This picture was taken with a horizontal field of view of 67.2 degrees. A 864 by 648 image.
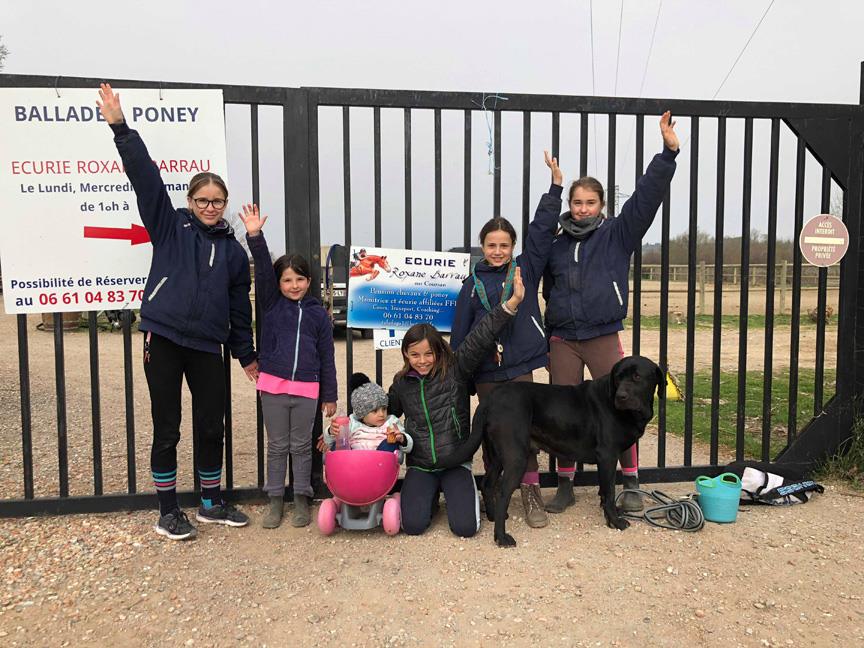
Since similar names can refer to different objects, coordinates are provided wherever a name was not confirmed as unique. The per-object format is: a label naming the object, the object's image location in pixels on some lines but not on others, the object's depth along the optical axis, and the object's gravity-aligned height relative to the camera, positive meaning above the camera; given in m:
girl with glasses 3.73 -0.10
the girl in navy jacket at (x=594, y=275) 4.18 +0.11
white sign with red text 4.02 +0.68
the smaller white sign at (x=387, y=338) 4.46 -0.31
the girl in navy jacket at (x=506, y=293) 4.19 -0.06
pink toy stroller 3.79 -1.16
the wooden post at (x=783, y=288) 21.37 +0.10
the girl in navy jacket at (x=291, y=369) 4.06 -0.48
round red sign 4.75 +0.38
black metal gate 4.22 +0.62
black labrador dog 3.85 -0.80
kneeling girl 3.98 -0.72
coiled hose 3.95 -1.40
